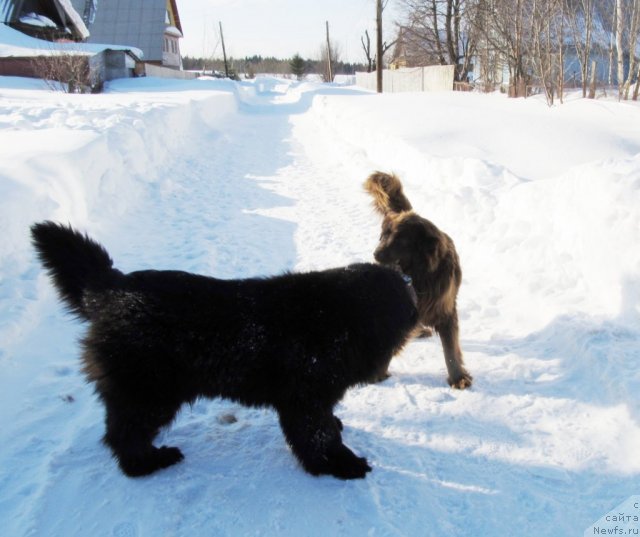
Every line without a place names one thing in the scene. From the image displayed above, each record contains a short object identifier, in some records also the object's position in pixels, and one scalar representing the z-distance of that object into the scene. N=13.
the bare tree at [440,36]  31.78
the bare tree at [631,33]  14.29
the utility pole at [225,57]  62.18
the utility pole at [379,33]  26.19
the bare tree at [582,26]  13.31
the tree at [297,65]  78.94
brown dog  3.03
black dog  2.18
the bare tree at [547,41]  12.64
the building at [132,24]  41.31
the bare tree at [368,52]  61.74
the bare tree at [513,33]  14.70
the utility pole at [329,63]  61.38
